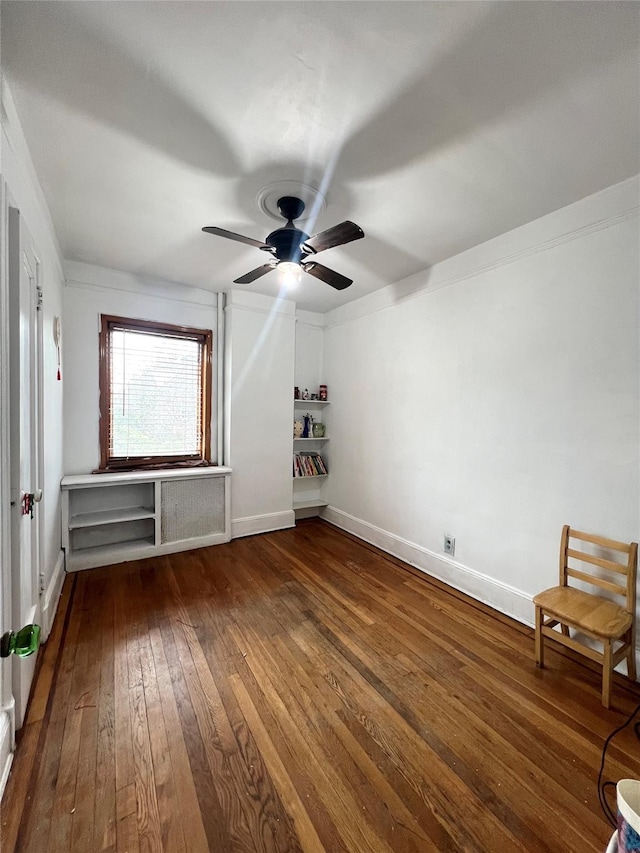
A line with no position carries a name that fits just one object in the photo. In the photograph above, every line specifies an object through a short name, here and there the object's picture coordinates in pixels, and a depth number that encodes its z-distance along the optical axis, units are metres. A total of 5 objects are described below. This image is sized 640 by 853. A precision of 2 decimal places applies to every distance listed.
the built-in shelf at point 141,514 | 2.98
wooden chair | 1.63
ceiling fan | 1.84
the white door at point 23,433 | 1.42
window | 3.29
